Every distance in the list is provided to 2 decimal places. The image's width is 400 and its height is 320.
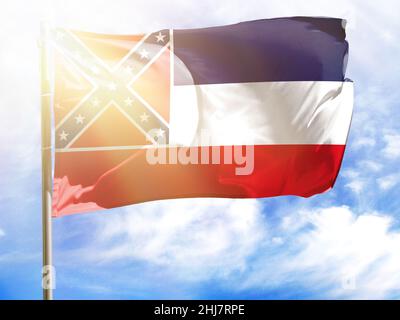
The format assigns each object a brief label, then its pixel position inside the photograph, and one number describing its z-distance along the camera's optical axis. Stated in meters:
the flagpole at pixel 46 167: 7.59
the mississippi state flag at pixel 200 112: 9.71
